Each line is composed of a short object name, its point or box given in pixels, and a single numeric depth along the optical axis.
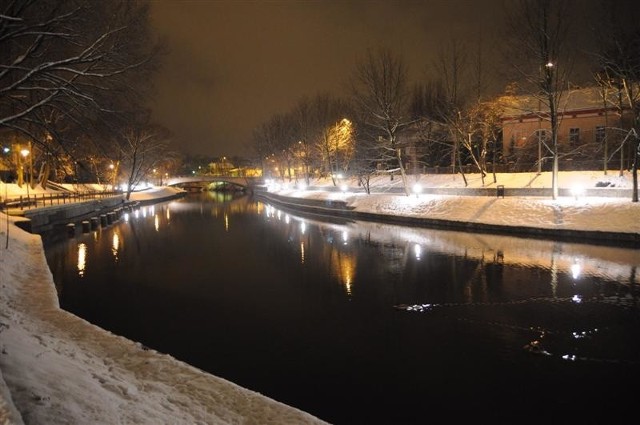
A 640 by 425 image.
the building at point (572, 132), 39.50
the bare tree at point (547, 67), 29.75
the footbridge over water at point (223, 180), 114.69
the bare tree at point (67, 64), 12.70
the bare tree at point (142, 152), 60.32
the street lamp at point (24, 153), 44.54
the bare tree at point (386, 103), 42.62
